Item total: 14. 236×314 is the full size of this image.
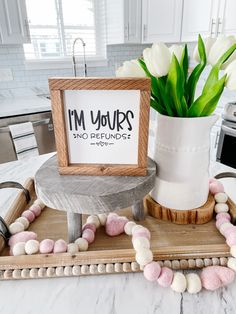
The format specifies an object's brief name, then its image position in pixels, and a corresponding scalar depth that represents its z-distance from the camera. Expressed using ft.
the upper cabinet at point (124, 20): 8.89
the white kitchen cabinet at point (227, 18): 7.02
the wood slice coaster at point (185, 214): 2.17
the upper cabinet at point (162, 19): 8.75
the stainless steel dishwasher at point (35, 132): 6.89
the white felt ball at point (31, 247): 1.83
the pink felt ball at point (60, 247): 1.83
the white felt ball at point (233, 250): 1.78
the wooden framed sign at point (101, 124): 1.71
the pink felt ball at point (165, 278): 1.65
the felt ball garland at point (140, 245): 1.65
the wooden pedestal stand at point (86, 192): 1.69
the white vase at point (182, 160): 2.03
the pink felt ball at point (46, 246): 1.84
